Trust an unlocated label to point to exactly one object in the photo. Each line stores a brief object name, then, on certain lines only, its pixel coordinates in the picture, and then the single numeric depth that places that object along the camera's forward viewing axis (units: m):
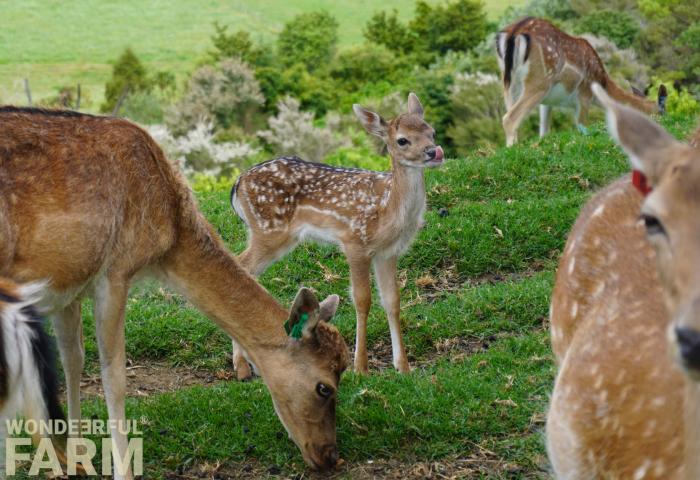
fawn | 7.38
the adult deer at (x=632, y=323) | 2.62
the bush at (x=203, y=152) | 27.30
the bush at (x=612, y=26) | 30.55
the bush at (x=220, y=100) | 31.19
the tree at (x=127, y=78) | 35.88
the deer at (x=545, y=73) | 13.73
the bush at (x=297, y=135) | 29.02
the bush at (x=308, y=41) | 39.47
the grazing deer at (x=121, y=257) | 5.06
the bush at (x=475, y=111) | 25.95
